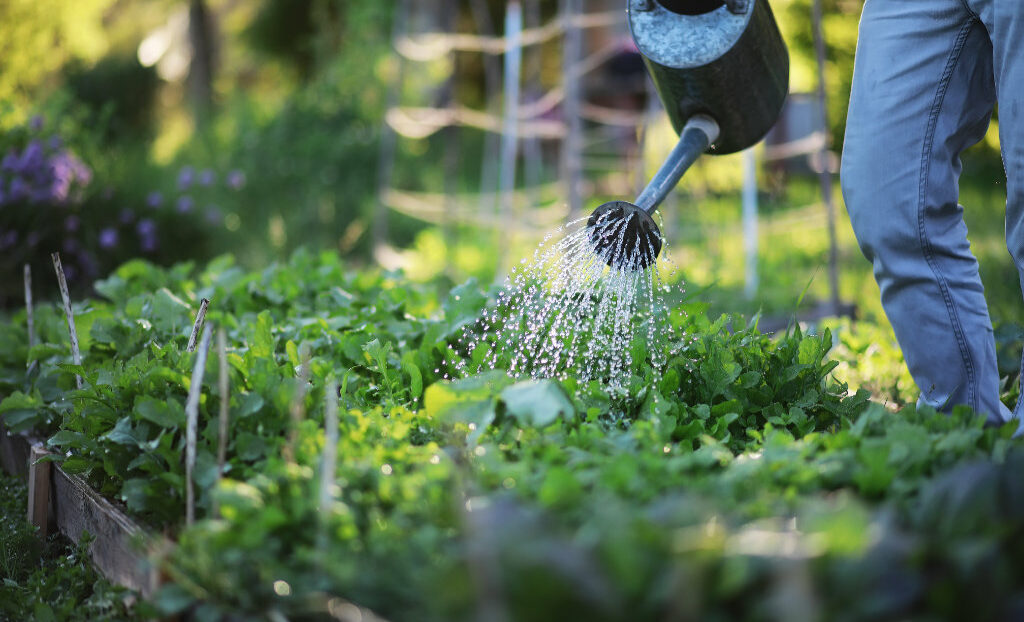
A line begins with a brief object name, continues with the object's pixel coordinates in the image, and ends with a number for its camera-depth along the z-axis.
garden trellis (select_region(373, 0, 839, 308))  4.73
